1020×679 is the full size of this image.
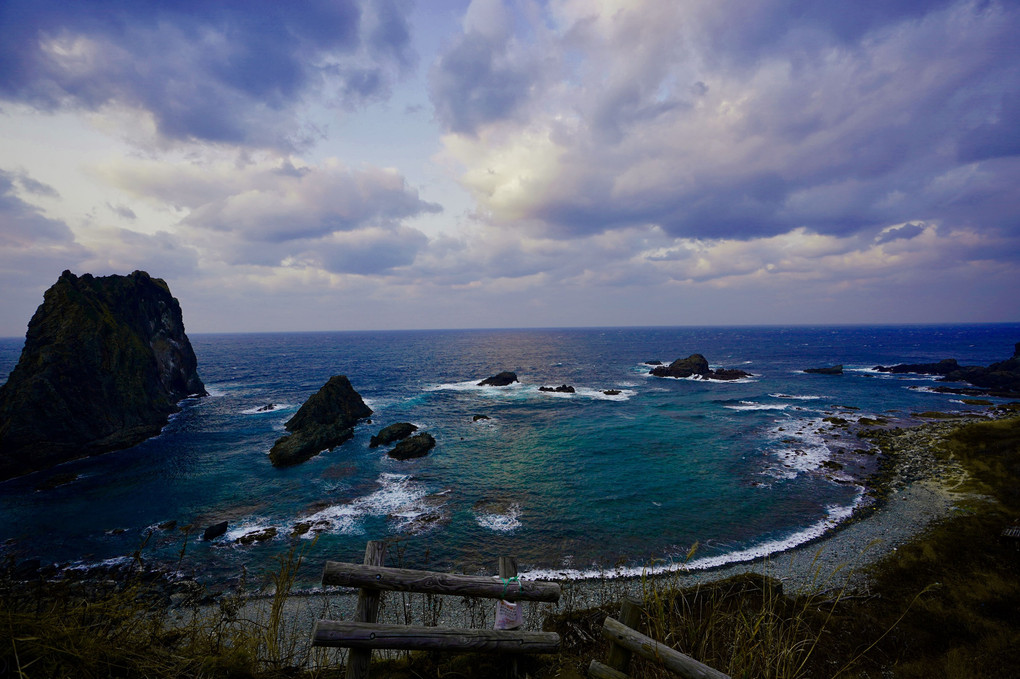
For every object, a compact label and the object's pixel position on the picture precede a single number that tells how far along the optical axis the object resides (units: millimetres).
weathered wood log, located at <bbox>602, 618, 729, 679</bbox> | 4414
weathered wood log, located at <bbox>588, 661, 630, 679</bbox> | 4961
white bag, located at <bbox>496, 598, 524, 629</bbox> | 5062
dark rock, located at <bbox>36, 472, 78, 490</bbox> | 27181
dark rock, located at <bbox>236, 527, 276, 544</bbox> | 20547
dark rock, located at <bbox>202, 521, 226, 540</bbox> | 20870
